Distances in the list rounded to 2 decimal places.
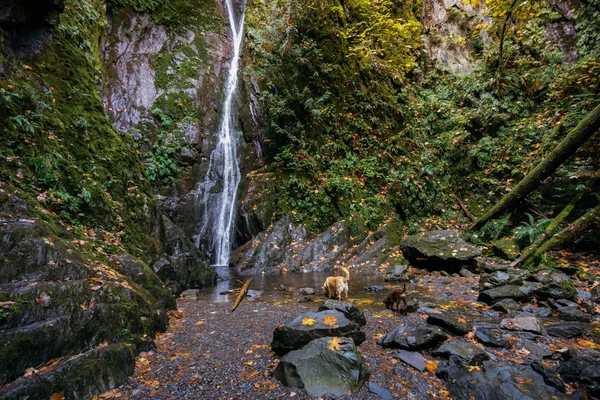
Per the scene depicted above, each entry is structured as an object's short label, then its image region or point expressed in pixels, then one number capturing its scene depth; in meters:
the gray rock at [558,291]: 5.43
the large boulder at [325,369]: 2.80
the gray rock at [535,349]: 3.52
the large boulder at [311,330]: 3.47
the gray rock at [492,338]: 3.81
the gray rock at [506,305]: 5.19
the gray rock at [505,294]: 5.59
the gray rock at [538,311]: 4.98
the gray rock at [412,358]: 3.29
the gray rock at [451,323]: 4.12
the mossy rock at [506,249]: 8.60
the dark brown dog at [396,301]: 5.25
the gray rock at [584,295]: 5.42
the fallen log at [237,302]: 5.63
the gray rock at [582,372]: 2.76
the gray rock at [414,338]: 3.66
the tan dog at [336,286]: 6.20
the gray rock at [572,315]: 4.66
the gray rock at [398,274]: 8.25
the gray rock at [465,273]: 8.05
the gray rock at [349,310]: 4.38
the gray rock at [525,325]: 4.16
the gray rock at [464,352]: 3.24
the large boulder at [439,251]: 8.53
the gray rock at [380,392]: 2.77
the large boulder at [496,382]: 2.65
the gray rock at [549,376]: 2.82
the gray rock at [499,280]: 6.15
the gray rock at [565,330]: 4.07
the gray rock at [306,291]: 6.94
